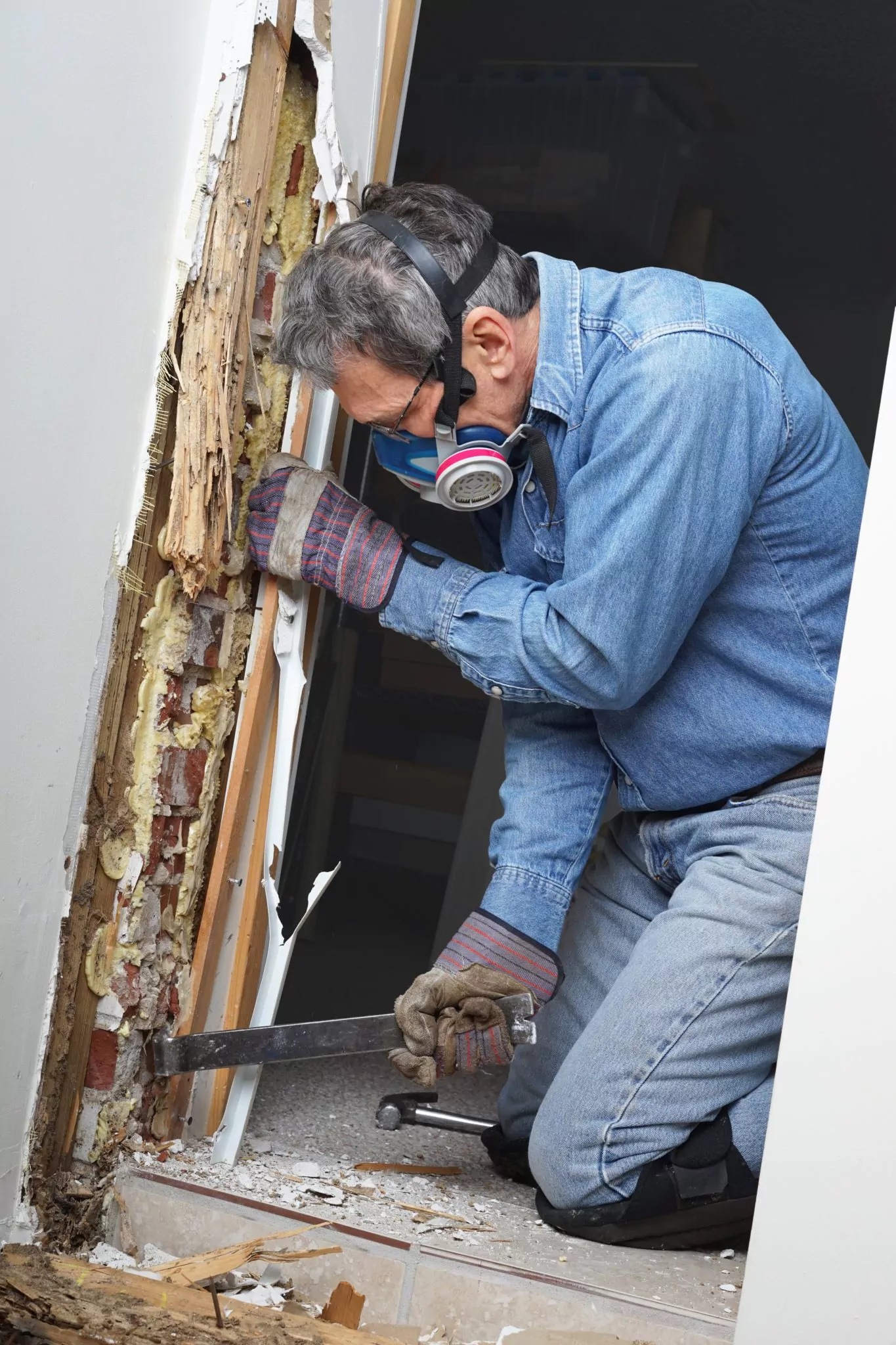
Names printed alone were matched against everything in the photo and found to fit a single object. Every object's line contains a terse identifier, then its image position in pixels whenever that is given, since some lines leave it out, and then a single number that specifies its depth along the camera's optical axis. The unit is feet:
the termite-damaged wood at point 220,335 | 5.32
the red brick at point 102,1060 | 5.55
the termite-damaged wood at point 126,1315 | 4.02
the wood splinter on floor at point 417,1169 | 6.17
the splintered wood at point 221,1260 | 4.50
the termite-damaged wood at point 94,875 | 5.20
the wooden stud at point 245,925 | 5.98
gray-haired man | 5.28
